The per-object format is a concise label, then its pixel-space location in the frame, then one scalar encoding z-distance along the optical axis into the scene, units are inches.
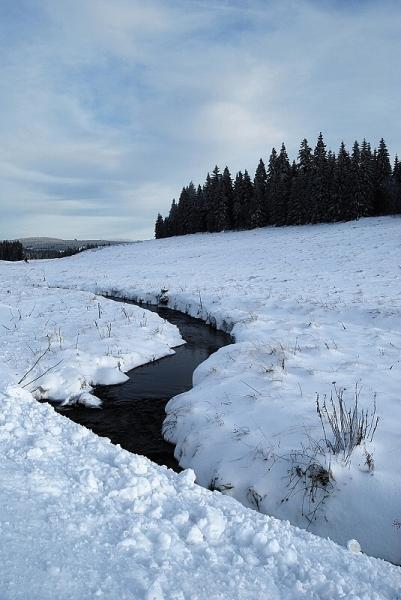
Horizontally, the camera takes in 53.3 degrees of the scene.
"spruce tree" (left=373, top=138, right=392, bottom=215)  2039.9
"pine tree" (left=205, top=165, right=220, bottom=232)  2532.0
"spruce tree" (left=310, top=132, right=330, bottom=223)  2018.9
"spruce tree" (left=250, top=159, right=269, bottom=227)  2325.3
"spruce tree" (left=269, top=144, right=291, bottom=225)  2198.6
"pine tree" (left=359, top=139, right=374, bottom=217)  1978.3
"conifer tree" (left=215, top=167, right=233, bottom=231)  2522.1
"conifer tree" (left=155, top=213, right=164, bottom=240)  3364.7
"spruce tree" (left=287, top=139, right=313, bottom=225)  2068.2
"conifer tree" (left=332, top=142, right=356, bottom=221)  1959.9
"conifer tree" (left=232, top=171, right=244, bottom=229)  2471.7
